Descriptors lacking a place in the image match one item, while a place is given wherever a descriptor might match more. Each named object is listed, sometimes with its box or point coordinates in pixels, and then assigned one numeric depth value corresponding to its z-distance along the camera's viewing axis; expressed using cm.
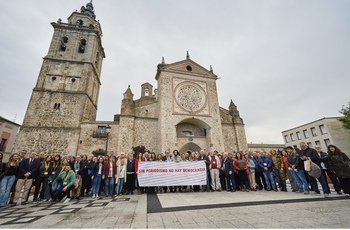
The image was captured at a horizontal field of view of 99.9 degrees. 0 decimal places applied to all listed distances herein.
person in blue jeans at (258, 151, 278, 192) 613
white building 2142
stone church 1416
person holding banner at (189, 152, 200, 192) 703
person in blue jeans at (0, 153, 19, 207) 474
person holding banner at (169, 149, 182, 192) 661
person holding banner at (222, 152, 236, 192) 619
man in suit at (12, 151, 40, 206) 505
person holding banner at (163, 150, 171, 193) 695
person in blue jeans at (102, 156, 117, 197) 589
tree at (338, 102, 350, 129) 1703
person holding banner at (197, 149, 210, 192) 643
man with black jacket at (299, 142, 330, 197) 485
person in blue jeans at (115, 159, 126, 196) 603
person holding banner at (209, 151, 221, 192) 640
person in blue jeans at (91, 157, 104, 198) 583
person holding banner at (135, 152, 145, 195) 615
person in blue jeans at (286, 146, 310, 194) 521
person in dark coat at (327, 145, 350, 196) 450
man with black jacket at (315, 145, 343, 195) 495
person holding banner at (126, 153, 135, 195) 621
